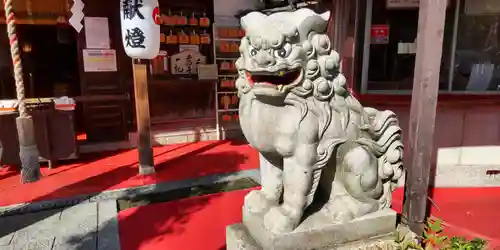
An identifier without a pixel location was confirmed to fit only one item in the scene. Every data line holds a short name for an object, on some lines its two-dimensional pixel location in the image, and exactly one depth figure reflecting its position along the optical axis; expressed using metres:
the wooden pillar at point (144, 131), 5.63
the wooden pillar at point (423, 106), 3.05
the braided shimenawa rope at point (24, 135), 5.20
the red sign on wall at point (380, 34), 5.33
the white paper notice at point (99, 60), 6.70
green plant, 2.54
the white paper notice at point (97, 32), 6.62
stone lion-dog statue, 2.17
